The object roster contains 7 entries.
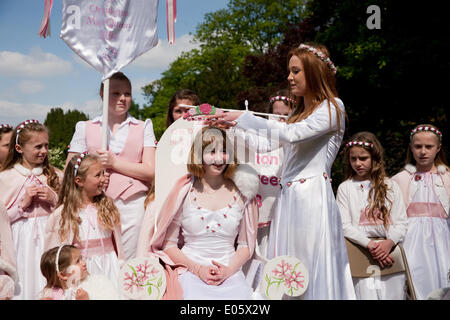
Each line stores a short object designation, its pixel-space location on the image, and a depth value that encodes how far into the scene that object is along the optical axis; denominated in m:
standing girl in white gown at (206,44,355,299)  3.54
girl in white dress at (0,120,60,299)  4.67
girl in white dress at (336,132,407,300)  4.82
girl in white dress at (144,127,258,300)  3.95
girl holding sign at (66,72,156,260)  4.49
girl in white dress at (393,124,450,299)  5.78
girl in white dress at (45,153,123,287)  4.14
